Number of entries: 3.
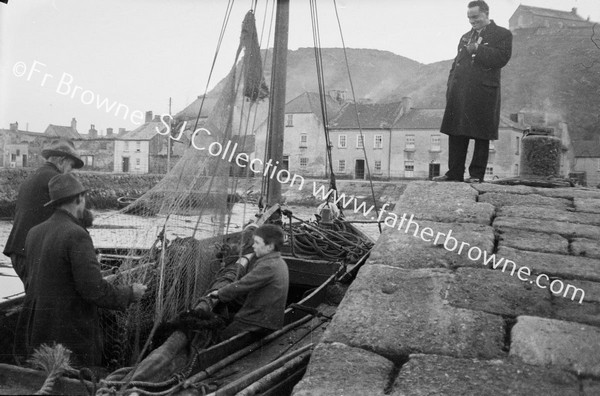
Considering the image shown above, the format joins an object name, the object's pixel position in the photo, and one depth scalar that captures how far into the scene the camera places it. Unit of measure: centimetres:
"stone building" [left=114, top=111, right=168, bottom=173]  3228
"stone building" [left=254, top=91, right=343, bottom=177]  4378
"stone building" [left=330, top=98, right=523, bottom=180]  4331
